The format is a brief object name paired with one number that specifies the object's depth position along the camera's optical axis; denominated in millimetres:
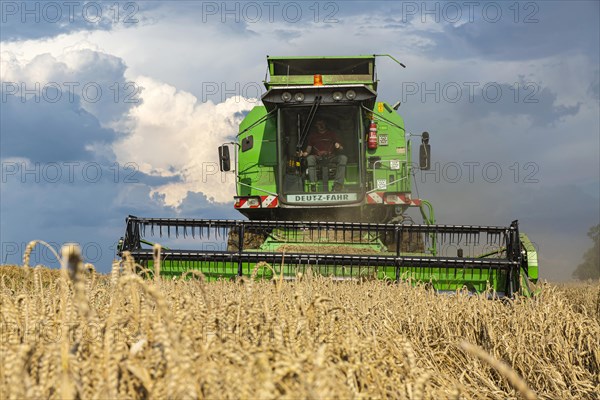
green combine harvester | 7441
